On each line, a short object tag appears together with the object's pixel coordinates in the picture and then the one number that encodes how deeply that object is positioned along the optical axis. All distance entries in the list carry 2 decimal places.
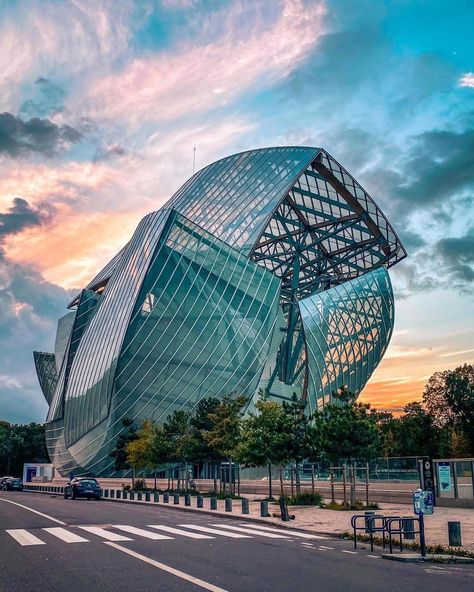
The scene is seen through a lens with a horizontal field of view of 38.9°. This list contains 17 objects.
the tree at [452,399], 99.62
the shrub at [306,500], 34.62
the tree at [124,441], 58.84
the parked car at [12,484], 72.77
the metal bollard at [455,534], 17.00
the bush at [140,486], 55.91
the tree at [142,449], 52.12
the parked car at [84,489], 44.62
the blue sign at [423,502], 15.38
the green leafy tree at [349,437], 32.97
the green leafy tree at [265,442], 36.50
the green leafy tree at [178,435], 49.16
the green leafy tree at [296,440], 36.75
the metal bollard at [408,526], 18.30
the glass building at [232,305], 60.56
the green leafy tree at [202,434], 49.31
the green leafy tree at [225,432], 44.81
